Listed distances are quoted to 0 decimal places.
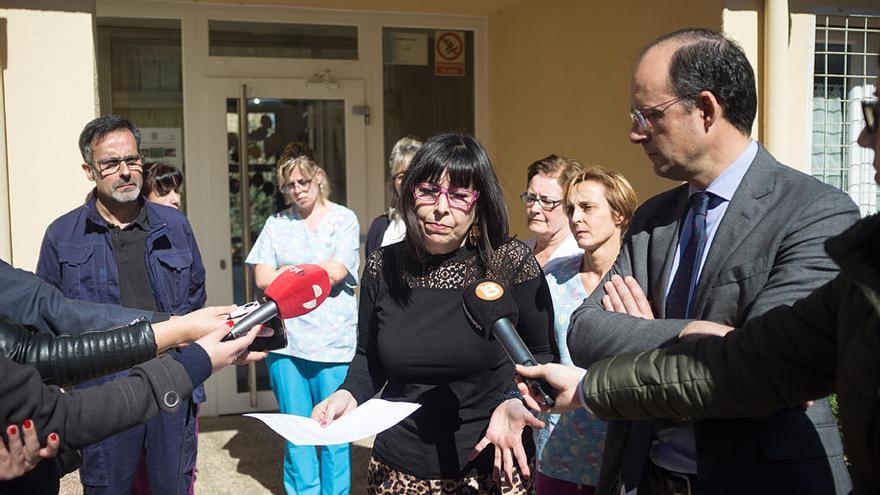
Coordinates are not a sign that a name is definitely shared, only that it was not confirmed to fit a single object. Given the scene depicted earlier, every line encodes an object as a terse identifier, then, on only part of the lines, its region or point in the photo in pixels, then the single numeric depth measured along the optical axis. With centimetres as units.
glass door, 668
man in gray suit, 193
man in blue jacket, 389
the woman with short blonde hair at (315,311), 509
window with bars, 519
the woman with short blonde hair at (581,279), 323
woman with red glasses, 276
